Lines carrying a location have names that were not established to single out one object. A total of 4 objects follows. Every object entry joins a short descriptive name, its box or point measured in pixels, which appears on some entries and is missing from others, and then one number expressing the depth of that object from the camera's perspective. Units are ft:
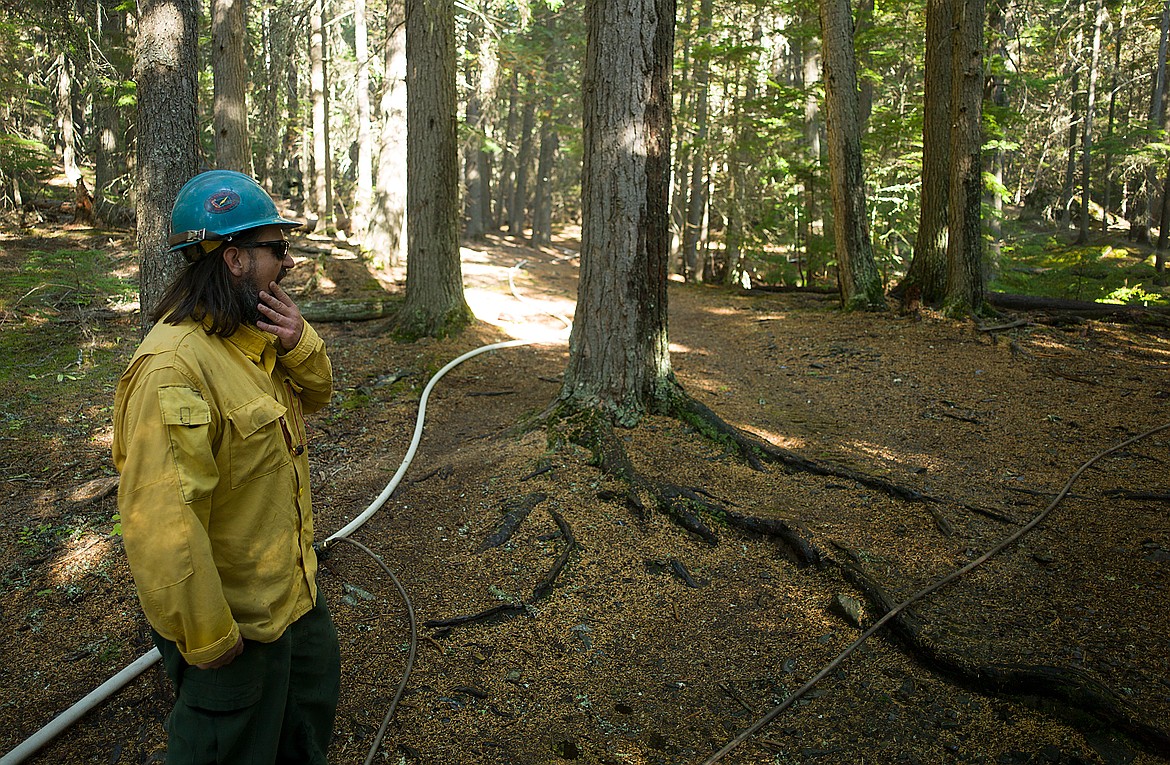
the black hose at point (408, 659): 9.89
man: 6.25
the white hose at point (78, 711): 9.57
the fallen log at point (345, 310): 35.09
